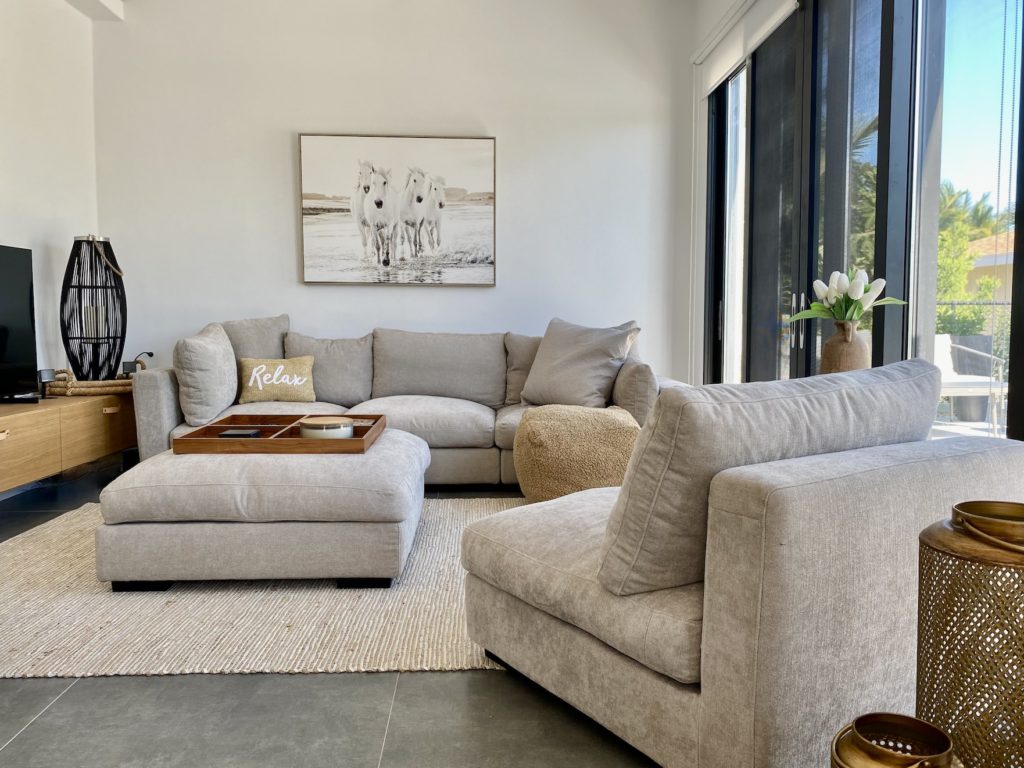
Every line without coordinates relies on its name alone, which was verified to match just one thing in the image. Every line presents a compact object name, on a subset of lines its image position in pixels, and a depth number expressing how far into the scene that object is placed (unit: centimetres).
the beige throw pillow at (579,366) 413
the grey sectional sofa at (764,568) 132
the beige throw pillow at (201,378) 393
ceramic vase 251
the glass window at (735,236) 449
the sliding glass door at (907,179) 227
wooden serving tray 282
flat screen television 384
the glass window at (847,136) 291
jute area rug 209
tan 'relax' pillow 441
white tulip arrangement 247
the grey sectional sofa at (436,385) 411
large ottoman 257
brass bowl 97
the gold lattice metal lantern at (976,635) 102
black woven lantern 445
